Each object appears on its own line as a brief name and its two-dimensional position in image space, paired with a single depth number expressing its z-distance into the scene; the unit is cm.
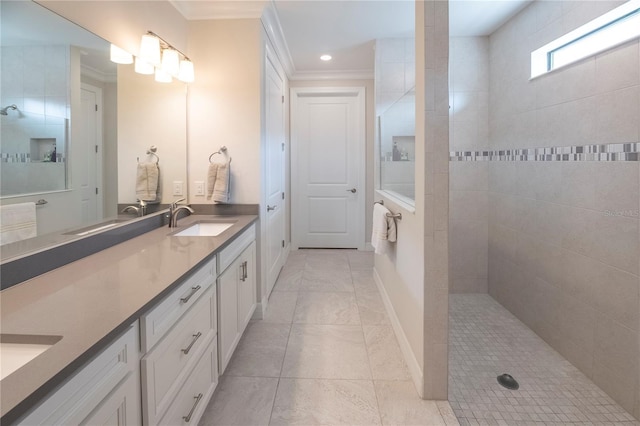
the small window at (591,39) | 177
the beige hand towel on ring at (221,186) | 266
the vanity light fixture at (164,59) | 220
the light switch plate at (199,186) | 279
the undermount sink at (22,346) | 81
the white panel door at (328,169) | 508
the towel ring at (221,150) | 277
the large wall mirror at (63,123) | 124
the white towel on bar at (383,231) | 255
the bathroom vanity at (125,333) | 73
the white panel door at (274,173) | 316
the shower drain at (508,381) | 195
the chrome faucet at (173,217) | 232
